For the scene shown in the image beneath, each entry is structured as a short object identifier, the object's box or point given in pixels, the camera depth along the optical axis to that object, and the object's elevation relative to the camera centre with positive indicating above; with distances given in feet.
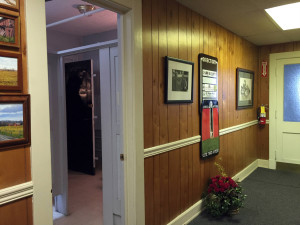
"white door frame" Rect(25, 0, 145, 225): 4.80 -0.39
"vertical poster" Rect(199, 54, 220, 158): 10.14 -0.20
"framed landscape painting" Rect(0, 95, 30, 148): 4.17 -0.27
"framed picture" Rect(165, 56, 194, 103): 8.14 +0.67
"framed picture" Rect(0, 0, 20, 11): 4.16 +1.57
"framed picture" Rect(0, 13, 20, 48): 4.16 +1.16
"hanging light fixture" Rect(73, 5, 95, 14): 12.50 +4.44
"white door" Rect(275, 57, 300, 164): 15.40 -0.66
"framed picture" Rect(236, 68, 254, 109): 13.58 +0.64
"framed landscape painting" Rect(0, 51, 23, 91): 4.16 +0.51
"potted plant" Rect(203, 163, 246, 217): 9.82 -3.63
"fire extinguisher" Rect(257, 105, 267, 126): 16.17 -0.93
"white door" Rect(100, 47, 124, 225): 8.10 -1.02
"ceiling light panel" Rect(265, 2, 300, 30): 9.29 +3.18
